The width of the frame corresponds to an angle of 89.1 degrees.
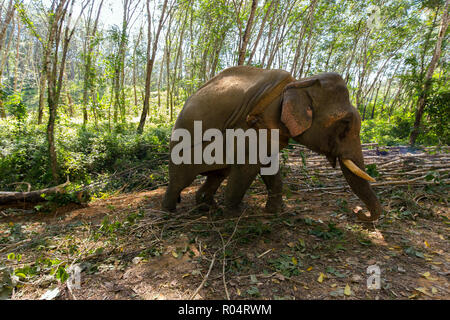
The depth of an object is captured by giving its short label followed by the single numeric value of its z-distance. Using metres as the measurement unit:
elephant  2.58
